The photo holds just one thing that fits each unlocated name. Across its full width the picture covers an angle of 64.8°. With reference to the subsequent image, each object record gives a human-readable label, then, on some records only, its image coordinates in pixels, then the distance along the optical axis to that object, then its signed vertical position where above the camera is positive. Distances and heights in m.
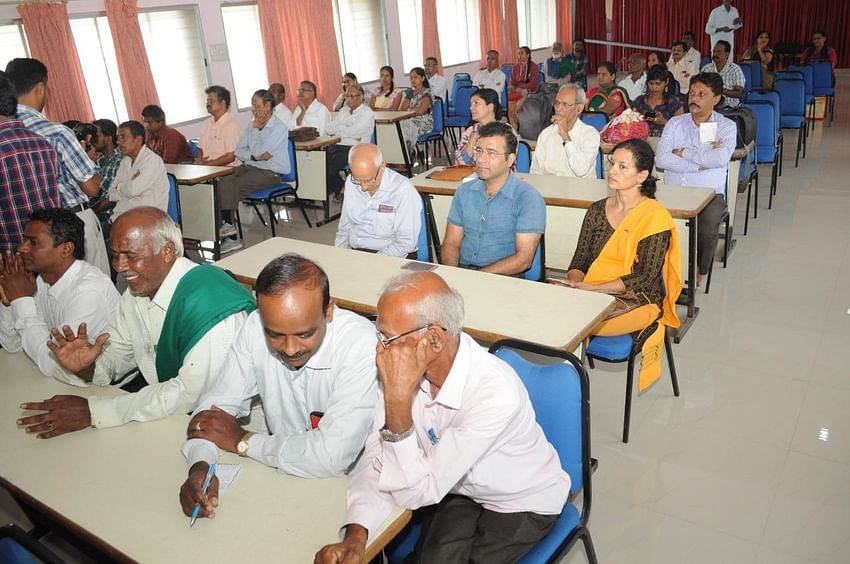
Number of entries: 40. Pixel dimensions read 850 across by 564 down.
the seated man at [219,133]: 6.35 -0.50
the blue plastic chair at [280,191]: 5.95 -1.01
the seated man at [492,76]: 10.65 -0.36
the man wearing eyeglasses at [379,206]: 3.67 -0.77
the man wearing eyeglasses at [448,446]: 1.54 -0.88
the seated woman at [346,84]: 7.95 -0.20
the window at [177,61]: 8.09 +0.26
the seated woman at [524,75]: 10.90 -0.40
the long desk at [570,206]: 3.71 -0.90
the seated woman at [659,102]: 6.07 -0.58
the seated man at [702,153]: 4.34 -0.76
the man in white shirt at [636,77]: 7.83 -0.44
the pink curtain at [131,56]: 7.49 +0.33
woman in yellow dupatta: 2.86 -0.91
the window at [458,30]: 12.70 +0.47
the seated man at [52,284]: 2.48 -0.68
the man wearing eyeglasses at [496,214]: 3.31 -0.78
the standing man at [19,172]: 3.35 -0.37
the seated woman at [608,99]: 6.61 -0.55
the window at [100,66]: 7.43 +0.25
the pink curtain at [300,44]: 9.09 +0.35
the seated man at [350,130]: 7.22 -0.67
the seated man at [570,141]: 4.68 -0.64
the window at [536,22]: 15.38 +0.58
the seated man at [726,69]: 8.18 -0.45
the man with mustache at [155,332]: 1.97 -0.77
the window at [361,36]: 10.36 +0.43
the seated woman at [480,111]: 4.99 -0.41
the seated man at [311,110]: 7.62 -0.44
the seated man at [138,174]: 4.77 -0.60
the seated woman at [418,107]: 8.08 -0.58
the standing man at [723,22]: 12.15 +0.16
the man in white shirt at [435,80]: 10.19 -0.32
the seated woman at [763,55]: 9.70 -0.40
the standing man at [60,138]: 3.66 -0.23
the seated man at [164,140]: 6.01 -0.49
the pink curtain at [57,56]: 6.77 +0.37
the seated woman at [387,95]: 8.91 -0.42
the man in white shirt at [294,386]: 1.70 -0.86
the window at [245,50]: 8.91 +0.33
